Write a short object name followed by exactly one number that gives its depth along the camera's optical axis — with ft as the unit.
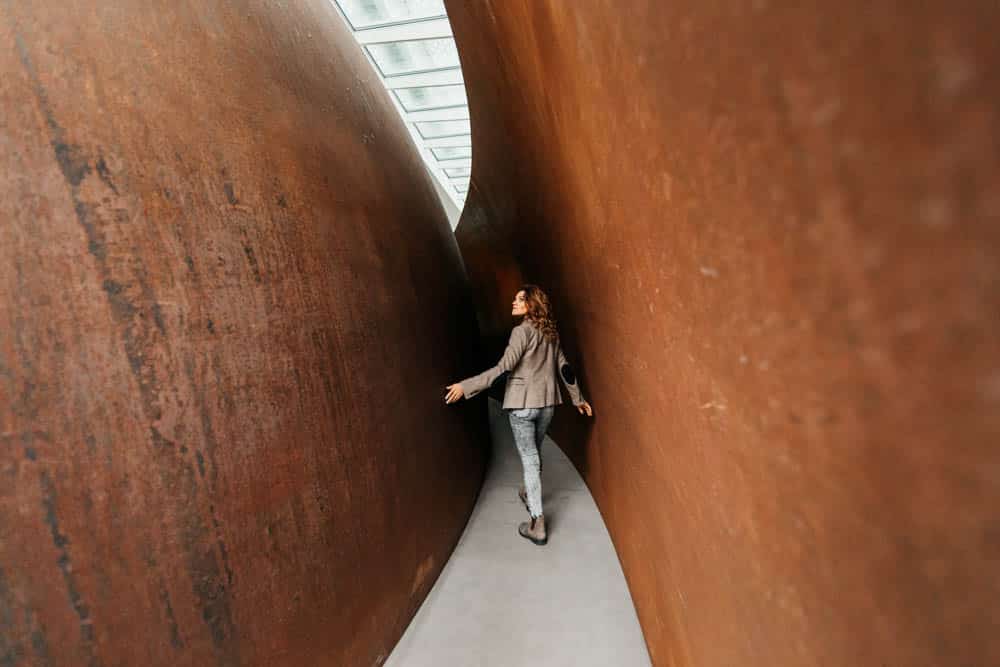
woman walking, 9.21
